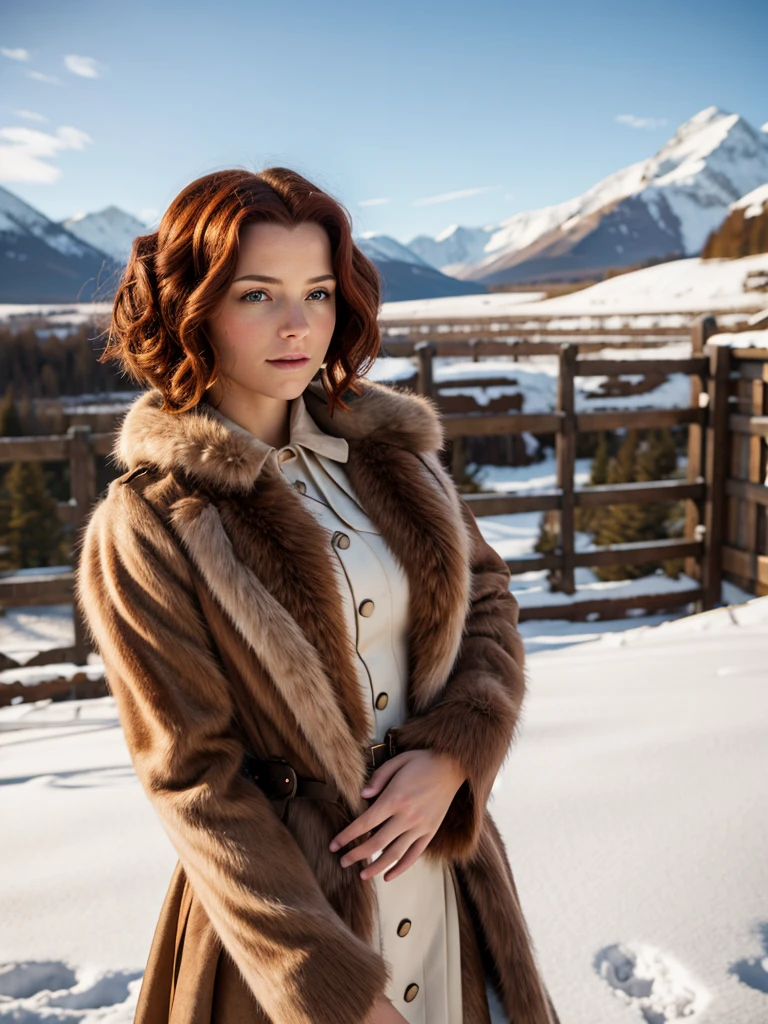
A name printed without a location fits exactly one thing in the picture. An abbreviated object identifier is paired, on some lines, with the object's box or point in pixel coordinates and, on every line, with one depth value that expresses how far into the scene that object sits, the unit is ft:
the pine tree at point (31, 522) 24.13
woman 2.99
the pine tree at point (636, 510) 24.62
